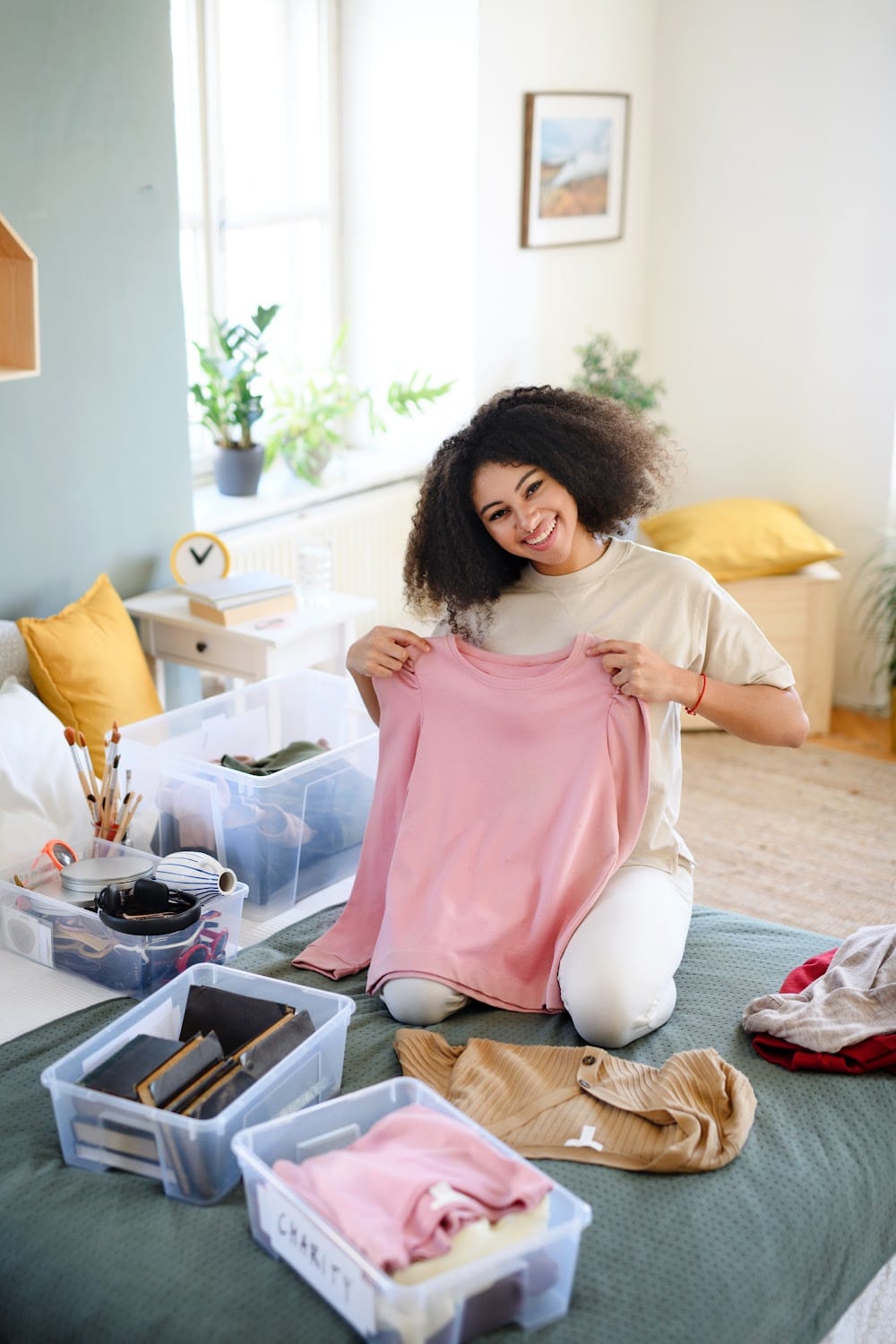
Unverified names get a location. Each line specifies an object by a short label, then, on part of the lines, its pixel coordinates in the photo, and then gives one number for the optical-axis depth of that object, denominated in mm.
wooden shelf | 2444
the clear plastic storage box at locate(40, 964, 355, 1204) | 1561
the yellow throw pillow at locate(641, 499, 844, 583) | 3863
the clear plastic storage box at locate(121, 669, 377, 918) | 2264
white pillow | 2262
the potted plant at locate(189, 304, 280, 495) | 3428
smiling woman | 1969
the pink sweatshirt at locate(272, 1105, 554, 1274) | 1359
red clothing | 1798
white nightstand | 2896
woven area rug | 3057
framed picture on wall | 3857
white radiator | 3465
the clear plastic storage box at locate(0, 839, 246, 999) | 1974
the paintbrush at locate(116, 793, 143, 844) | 2234
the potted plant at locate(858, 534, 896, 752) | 3979
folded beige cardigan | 1641
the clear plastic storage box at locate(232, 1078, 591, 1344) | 1317
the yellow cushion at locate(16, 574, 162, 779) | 2664
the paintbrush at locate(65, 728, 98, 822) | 2225
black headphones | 1969
